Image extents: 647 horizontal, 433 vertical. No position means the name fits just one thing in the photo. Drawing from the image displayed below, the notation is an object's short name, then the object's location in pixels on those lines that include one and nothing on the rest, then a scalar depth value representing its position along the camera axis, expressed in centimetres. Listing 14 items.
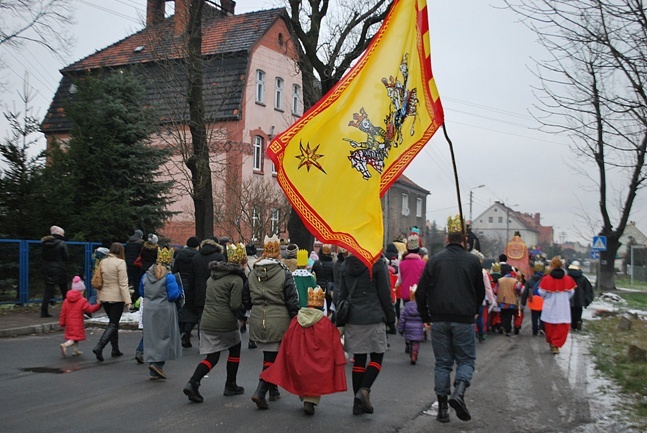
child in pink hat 1069
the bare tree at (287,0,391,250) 2081
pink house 2066
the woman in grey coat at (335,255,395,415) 755
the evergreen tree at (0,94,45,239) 1812
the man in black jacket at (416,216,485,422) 715
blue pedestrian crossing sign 3169
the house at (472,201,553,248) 12488
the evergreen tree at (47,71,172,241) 2036
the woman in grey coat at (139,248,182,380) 897
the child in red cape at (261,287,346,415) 723
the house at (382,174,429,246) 5511
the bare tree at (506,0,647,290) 885
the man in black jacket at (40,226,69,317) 1502
